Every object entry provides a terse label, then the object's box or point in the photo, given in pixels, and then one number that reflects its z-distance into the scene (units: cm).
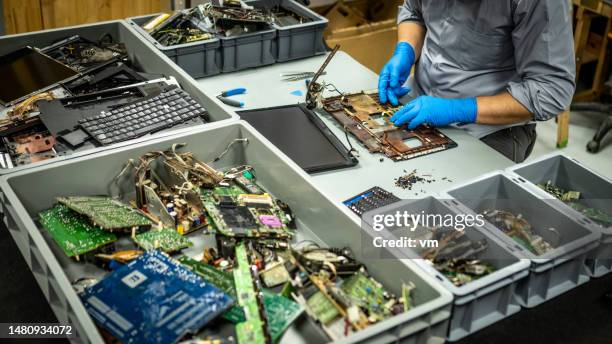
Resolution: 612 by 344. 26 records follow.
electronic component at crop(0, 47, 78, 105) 212
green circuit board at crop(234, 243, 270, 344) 127
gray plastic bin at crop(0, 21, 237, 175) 207
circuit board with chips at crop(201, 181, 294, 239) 155
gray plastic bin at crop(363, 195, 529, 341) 134
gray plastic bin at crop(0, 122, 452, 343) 128
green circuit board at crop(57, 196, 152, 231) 153
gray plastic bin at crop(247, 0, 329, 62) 255
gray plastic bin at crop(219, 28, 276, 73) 245
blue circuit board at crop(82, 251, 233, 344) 125
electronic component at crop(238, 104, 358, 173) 193
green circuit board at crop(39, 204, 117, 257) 150
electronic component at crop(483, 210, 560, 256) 153
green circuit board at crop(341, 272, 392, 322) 136
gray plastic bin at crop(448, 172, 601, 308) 145
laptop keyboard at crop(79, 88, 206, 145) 188
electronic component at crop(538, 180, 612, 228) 162
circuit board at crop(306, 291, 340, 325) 132
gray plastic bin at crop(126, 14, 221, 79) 237
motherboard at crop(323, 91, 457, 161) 202
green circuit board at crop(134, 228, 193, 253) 153
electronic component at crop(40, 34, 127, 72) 235
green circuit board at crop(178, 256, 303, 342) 130
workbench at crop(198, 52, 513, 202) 187
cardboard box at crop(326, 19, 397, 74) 389
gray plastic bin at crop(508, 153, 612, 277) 163
